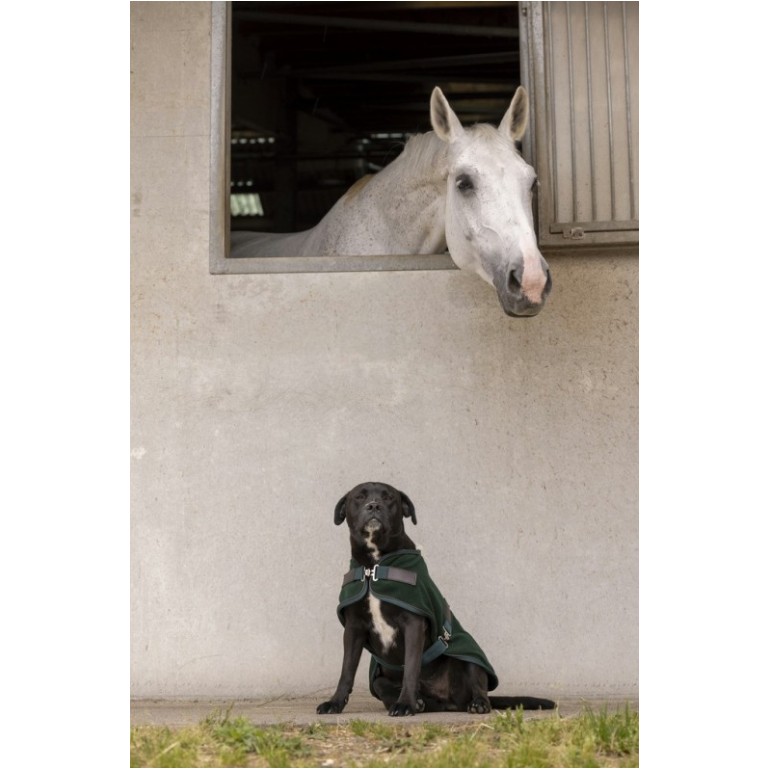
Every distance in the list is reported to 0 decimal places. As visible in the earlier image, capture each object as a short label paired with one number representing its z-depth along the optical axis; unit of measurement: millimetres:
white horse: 4074
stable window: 4816
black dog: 3855
